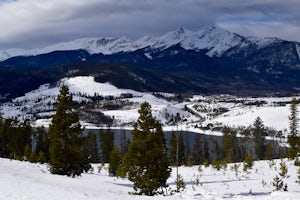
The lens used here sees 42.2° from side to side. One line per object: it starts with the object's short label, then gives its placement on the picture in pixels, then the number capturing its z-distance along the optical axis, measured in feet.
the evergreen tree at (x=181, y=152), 381.40
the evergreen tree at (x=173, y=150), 350.64
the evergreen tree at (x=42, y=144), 339.16
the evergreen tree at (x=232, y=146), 418.10
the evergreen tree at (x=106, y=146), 427.33
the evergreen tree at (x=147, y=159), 117.29
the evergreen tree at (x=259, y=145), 479.70
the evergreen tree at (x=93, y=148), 416.46
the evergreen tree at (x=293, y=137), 256.07
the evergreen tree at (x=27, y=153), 276.62
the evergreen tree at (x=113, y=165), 228.43
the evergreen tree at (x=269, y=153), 372.79
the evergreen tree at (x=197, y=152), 482.28
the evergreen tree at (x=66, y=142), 146.41
